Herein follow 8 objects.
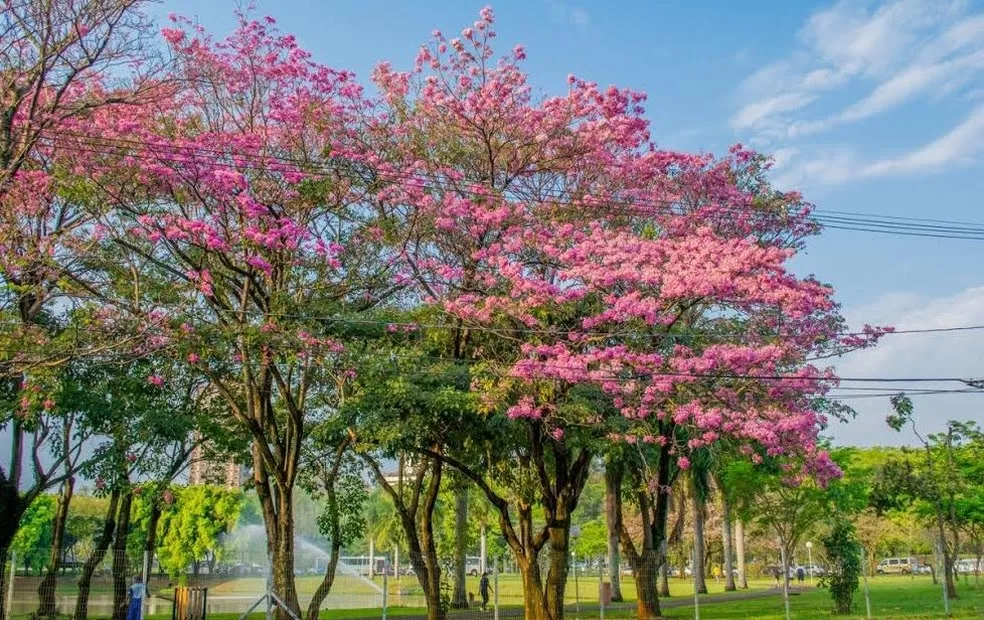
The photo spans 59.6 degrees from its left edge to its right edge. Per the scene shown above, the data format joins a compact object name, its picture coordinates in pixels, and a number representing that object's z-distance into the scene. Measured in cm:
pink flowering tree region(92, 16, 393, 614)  1545
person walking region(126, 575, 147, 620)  1572
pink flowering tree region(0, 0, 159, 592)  1112
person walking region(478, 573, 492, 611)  2675
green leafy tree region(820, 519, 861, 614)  2114
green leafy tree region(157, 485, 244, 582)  5025
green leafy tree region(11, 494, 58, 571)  5616
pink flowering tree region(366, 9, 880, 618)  1544
